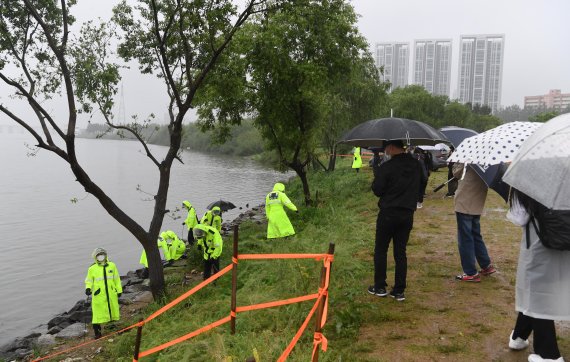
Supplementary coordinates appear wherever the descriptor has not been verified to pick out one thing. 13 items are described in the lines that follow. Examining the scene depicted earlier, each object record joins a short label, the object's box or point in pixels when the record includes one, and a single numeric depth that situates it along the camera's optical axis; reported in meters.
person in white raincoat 3.32
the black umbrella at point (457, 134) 11.01
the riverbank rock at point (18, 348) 8.19
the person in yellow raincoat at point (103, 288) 7.53
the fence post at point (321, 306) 3.50
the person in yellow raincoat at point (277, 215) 9.98
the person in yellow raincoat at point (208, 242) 8.82
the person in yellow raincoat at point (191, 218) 12.26
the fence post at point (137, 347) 4.31
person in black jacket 5.04
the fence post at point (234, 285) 4.66
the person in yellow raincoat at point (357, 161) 22.88
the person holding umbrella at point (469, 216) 5.64
